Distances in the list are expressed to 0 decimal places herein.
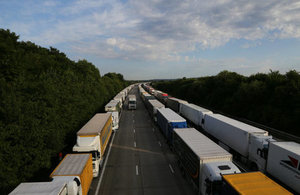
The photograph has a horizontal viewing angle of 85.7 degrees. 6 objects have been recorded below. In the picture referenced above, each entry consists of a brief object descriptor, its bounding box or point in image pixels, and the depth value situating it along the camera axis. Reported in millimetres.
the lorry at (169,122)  20205
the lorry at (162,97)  53156
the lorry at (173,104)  39625
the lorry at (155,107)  32312
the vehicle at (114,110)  27908
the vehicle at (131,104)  46594
